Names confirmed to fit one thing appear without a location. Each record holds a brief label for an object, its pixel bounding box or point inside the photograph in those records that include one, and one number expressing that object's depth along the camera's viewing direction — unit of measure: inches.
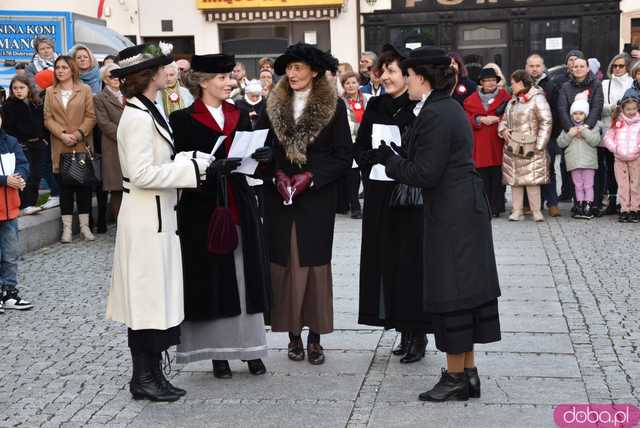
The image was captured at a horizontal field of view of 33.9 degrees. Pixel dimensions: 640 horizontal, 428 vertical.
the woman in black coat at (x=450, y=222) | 212.1
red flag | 951.2
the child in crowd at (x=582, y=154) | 492.4
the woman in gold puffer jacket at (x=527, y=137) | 484.4
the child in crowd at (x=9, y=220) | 324.8
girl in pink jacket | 475.5
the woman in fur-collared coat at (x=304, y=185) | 250.5
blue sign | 591.5
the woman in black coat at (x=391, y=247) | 245.8
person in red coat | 500.1
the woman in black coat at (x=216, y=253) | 235.0
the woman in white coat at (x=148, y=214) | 216.8
